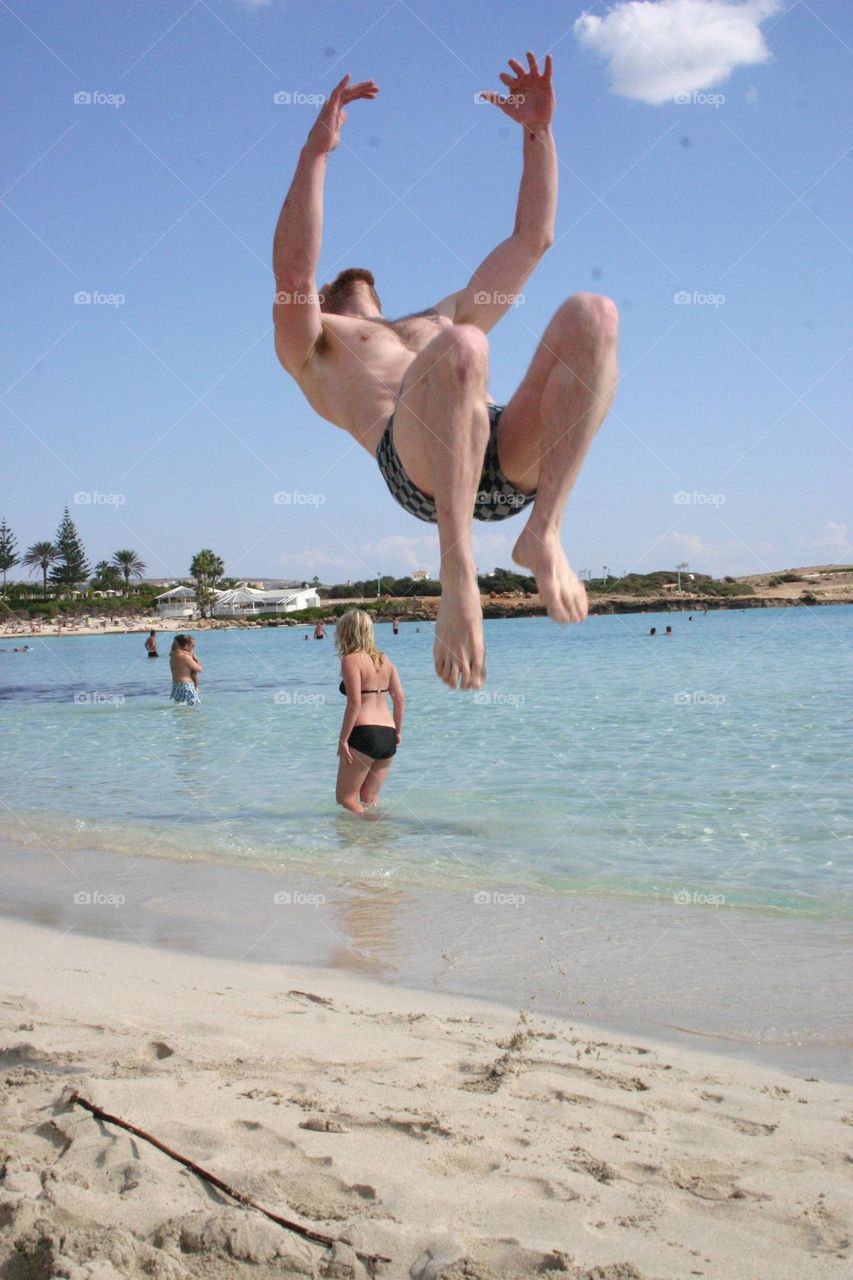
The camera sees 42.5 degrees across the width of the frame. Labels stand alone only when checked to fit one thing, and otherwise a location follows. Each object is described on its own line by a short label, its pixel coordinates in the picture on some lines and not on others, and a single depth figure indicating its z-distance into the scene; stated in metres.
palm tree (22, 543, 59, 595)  112.38
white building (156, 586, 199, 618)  101.56
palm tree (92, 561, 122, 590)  113.44
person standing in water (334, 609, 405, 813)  9.93
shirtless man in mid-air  2.67
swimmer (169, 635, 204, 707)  22.28
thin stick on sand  2.95
